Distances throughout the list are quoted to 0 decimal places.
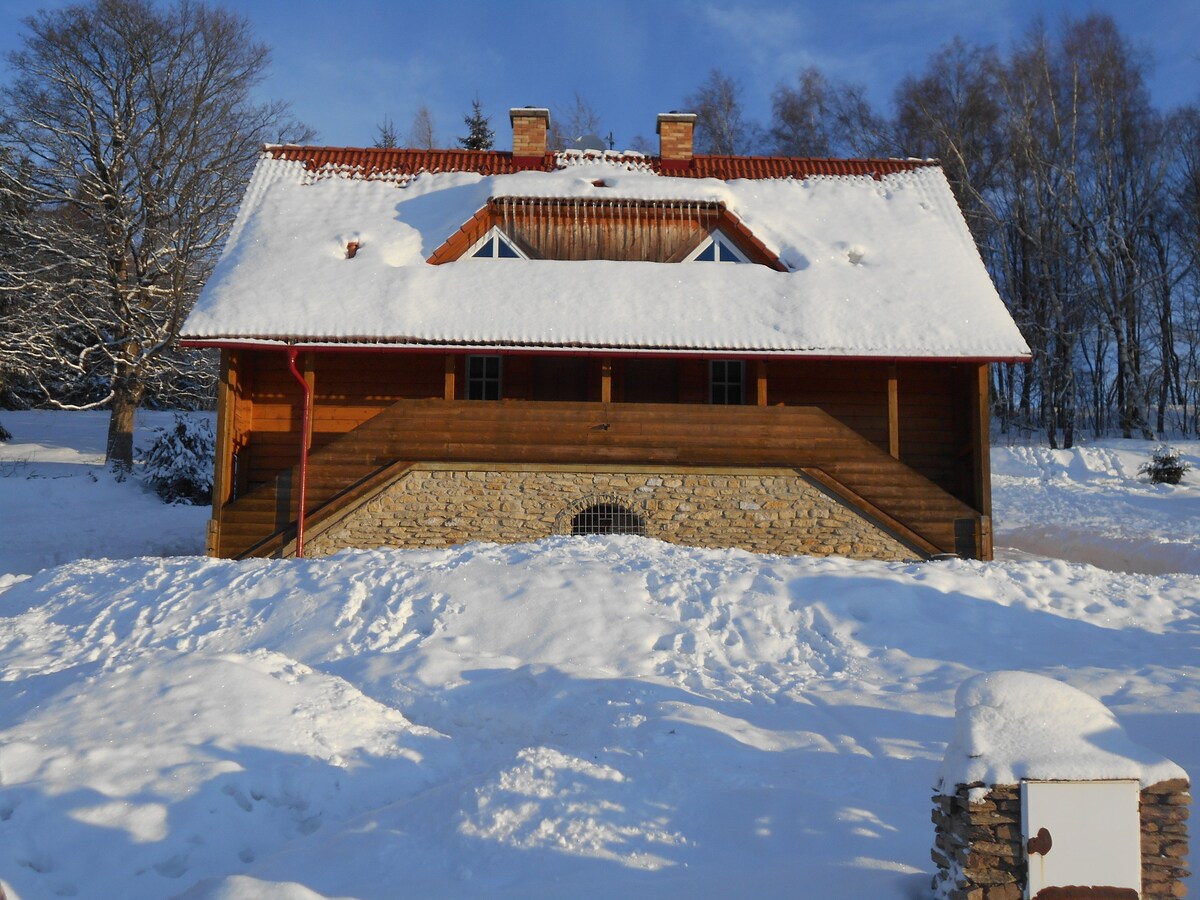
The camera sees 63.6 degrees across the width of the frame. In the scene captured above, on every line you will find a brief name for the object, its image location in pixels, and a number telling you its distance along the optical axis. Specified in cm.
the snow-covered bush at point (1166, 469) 2145
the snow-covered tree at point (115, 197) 2108
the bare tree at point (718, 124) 3578
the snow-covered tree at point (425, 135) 4041
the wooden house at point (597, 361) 1349
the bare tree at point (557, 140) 3656
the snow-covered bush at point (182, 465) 2005
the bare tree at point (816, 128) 3291
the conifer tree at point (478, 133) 3472
